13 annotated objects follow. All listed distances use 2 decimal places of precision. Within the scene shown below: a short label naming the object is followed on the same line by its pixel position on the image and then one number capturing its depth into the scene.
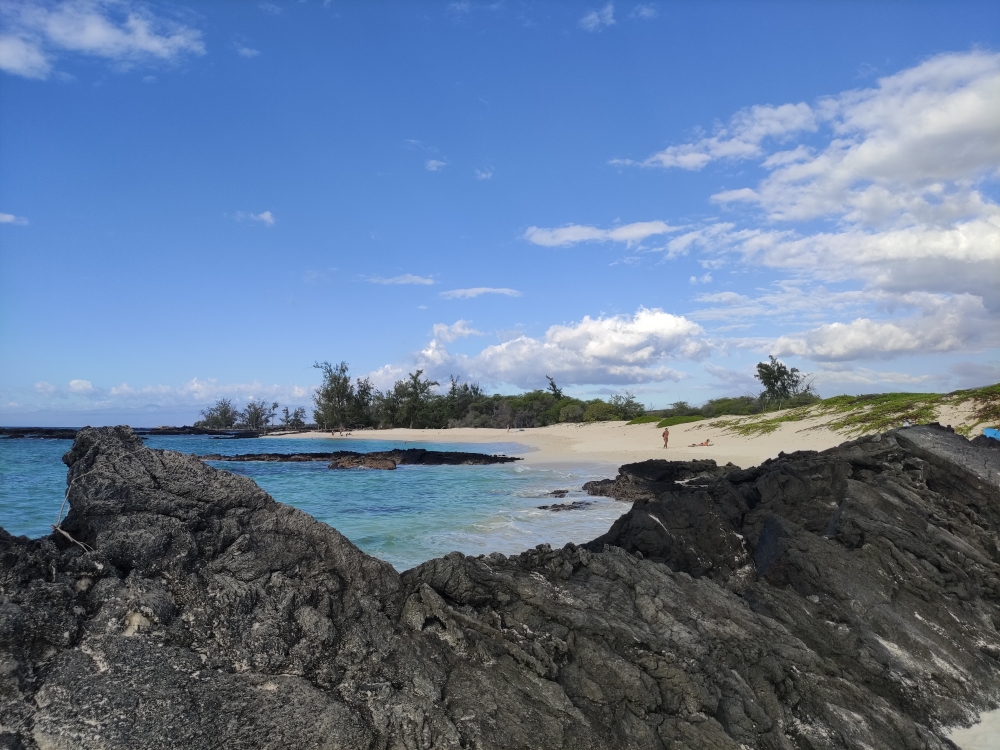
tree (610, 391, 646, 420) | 76.31
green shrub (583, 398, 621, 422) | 75.38
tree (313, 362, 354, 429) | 91.38
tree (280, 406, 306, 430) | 112.44
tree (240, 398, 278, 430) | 115.00
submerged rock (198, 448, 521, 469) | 39.38
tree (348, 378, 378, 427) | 93.81
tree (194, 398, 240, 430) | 121.06
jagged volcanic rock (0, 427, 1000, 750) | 4.08
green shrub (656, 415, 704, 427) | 52.62
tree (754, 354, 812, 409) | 63.12
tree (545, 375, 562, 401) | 97.75
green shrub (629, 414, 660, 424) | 62.12
